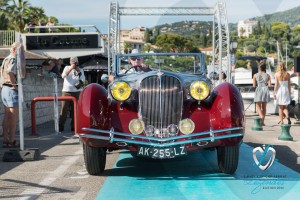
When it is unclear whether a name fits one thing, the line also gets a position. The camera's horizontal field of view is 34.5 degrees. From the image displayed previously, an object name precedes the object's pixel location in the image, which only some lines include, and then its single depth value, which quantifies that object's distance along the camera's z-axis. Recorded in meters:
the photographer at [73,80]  12.16
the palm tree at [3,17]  48.05
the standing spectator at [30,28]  34.60
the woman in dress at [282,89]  13.53
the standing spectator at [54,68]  16.73
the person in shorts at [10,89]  9.05
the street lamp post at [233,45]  27.30
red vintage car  5.97
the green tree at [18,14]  52.70
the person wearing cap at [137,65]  7.88
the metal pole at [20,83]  8.05
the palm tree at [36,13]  54.50
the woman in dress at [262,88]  13.97
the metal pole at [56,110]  11.62
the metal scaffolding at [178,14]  24.56
